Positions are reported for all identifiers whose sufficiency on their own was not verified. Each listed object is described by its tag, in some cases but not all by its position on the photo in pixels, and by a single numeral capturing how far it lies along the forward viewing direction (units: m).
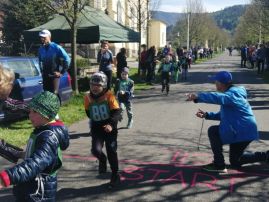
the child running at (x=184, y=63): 24.33
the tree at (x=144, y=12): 26.83
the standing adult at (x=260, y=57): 28.51
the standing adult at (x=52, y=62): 10.11
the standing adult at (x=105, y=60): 15.10
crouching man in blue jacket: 6.40
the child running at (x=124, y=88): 9.72
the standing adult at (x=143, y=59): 22.50
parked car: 9.88
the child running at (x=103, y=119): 5.98
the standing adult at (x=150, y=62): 21.27
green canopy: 16.35
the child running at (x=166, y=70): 16.53
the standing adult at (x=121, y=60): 18.87
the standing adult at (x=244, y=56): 38.44
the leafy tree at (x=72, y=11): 14.69
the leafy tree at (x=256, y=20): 36.20
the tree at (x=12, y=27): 36.26
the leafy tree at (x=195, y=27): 66.44
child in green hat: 3.34
